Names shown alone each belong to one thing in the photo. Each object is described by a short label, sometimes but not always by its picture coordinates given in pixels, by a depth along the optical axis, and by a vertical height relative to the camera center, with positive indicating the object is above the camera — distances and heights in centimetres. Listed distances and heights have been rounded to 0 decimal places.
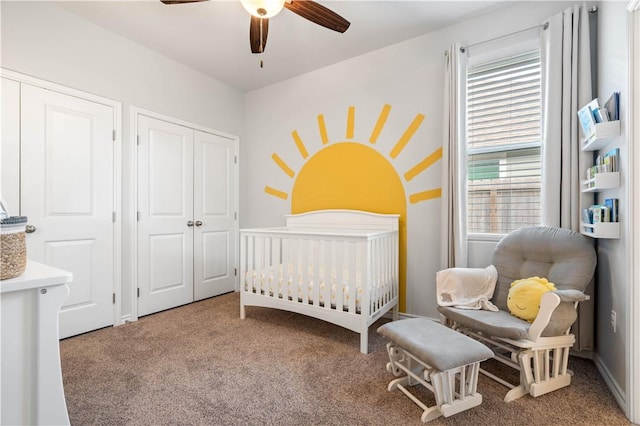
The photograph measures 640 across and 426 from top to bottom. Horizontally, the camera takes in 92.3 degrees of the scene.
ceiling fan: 156 +114
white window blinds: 232 +53
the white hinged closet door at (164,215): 290 -3
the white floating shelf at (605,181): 160 +16
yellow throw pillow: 174 -49
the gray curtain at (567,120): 197 +60
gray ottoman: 140 -68
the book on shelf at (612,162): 162 +26
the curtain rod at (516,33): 198 +132
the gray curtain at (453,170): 239 +33
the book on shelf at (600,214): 164 -1
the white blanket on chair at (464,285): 203 -49
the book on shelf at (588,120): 169 +53
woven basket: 90 -11
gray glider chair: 161 -56
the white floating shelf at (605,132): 159 +42
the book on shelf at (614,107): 160 +55
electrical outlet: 167 -60
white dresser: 88 -41
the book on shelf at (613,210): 162 +1
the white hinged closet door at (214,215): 338 -3
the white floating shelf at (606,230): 160 -10
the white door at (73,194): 223 +15
